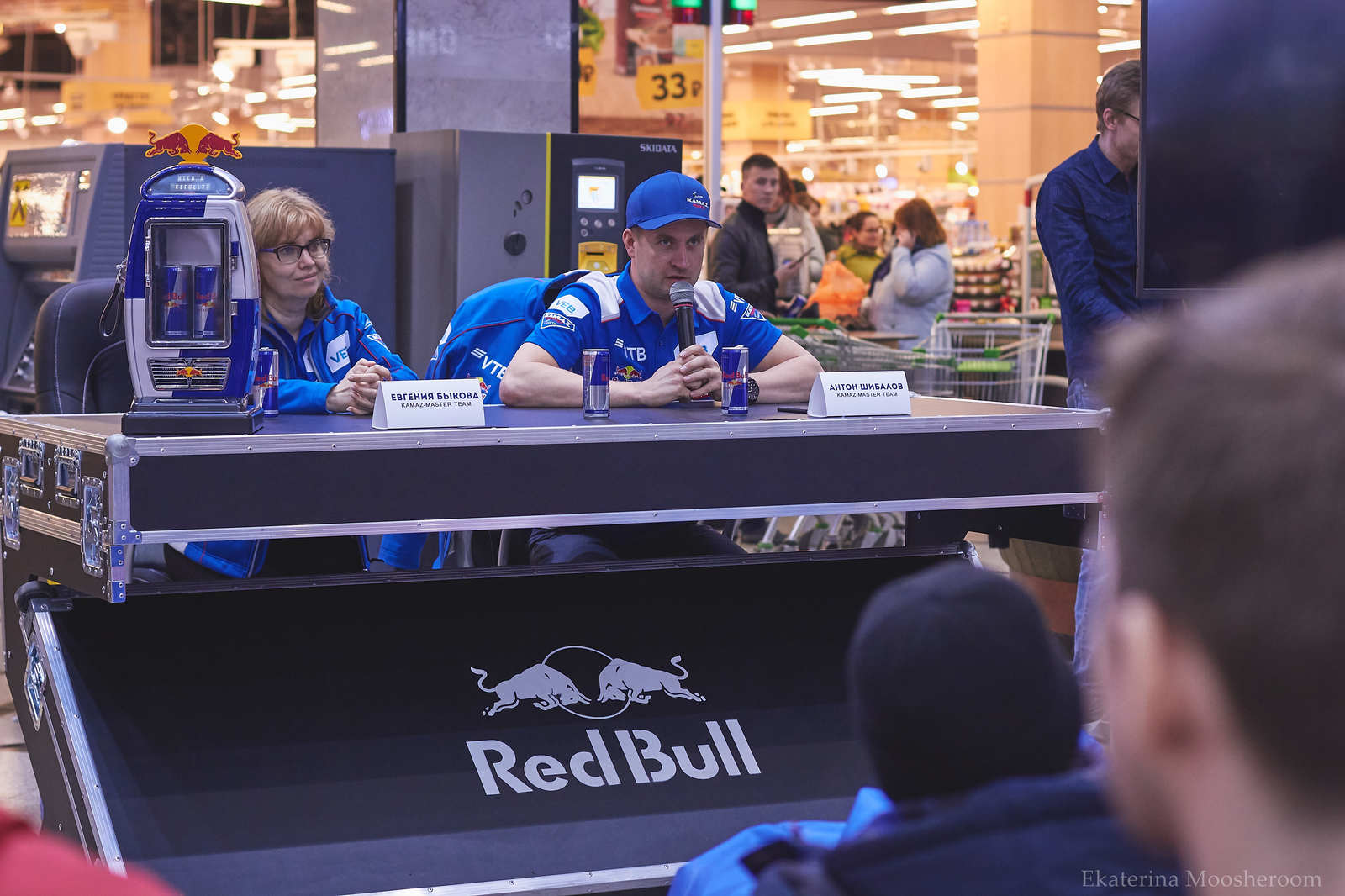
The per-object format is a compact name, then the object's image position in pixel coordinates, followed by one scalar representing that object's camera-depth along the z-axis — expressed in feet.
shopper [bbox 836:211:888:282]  32.76
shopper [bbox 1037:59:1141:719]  14.12
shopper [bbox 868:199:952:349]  26.91
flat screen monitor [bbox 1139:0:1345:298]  13.37
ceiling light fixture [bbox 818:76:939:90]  68.51
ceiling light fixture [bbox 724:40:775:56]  64.28
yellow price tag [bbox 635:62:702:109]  39.32
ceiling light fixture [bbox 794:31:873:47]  62.03
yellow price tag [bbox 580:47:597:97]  40.40
